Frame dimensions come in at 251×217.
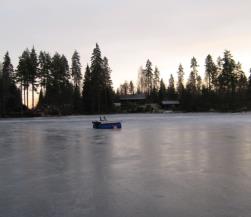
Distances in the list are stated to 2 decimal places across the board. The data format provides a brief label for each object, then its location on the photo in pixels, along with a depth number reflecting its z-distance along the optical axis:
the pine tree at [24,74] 87.38
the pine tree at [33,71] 88.69
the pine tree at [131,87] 161.88
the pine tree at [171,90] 118.76
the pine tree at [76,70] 108.89
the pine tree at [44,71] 91.83
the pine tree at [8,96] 78.75
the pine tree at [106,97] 92.50
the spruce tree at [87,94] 90.31
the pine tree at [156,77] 133.75
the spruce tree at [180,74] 135.25
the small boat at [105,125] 31.44
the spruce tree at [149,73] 131.75
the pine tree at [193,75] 128.25
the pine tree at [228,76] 109.00
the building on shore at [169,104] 108.76
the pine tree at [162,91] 113.38
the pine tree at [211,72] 116.16
